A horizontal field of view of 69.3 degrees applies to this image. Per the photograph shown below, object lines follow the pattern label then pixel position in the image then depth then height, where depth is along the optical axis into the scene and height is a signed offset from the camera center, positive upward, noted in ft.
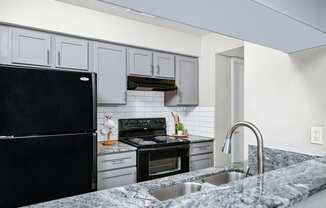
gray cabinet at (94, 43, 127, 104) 9.12 +1.43
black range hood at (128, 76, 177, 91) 9.77 +1.05
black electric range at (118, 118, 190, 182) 9.04 -1.57
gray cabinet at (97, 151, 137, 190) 8.24 -2.23
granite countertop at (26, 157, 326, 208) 2.51 -0.98
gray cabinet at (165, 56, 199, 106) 11.49 +1.22
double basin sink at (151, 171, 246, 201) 4.10 -1.48
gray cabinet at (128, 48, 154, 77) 9.99 +1.99
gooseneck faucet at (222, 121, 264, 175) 4.45 -0.70
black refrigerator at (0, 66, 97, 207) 5.70 -0.71
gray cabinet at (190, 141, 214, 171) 10.60 -2.16
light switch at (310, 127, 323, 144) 4.93 -0.54
